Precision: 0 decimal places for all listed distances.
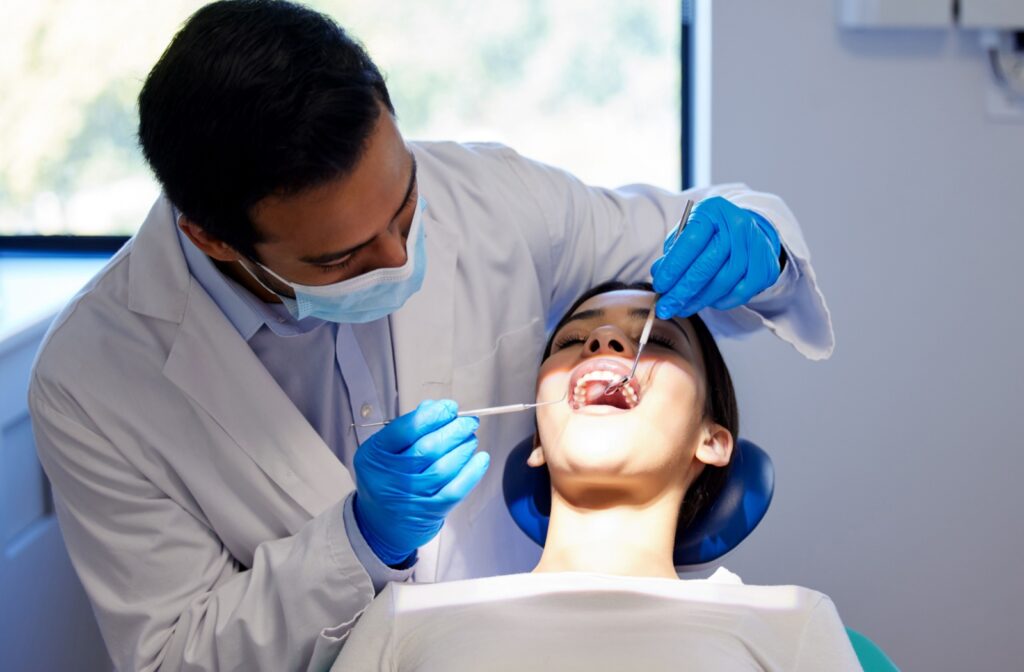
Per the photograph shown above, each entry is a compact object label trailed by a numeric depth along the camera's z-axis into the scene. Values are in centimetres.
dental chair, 166
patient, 134
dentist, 125
